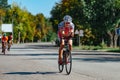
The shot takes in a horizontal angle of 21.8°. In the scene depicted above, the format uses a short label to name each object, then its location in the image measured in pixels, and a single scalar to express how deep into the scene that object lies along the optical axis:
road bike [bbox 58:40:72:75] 10.88
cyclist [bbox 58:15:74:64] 10.69
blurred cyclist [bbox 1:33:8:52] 25.27
